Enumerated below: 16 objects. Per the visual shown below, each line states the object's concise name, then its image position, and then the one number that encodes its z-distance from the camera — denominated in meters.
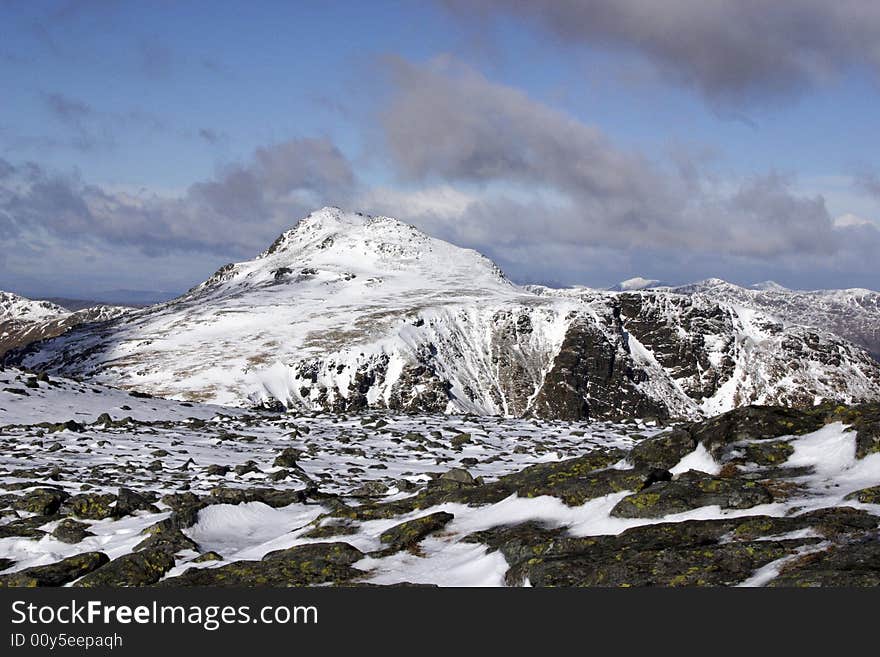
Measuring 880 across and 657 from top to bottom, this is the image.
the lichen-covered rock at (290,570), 11.82
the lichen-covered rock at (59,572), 12.48
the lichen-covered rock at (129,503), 17.88
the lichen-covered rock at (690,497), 12.04
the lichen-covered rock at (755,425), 15.86
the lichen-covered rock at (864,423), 13.18
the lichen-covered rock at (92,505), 17.88
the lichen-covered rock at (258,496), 18.72
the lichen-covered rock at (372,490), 20.56
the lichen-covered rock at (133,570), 12.31
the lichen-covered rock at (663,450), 15.87
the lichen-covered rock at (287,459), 26.14
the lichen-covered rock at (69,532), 15.66
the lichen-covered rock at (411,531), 13.26
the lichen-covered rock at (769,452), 14.48
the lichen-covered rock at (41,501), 17.84
